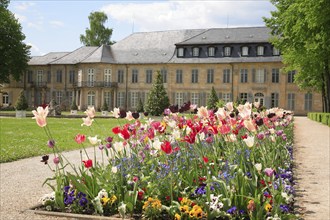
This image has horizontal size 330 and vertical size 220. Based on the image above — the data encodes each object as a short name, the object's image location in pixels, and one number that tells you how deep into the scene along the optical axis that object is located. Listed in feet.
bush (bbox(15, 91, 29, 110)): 117.60
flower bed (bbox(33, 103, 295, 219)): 15.94
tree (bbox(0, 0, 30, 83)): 151.23
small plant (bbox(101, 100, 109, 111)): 142.00
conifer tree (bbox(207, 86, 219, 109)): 131.09
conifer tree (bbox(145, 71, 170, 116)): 123.35
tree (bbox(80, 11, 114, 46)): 201.05
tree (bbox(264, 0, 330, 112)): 64.80
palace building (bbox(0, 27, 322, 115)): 142.00
